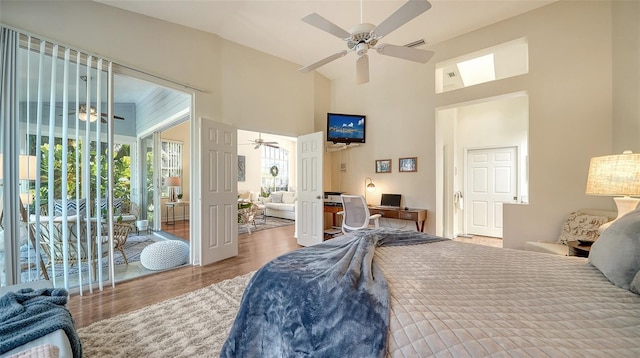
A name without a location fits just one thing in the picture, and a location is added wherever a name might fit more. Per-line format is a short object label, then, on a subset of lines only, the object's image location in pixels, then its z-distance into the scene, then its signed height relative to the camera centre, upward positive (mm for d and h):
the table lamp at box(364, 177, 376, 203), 4895 -160
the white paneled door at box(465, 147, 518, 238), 4895 -192
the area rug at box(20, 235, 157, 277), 2702 -1175
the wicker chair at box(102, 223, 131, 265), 3228 -732
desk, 4005 -608
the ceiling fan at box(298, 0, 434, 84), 1859 +1232
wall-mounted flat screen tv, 4910 +1009
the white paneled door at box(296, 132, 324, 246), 4426 -246
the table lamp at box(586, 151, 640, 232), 1912 -9
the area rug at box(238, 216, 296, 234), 5922 -1229
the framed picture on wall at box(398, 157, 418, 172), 4363 +246
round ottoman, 3215 -1017
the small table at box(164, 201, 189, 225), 6402 -737
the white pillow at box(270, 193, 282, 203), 8148 -645
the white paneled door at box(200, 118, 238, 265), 3395 -187
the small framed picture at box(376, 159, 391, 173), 4707 +237
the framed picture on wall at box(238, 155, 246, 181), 8539 +443
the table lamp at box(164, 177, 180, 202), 6426 -80
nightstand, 2088 -619
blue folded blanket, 1064 -671
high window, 3707 +1991
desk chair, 3613 -531
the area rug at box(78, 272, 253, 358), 1665 -1156
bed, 748 -484
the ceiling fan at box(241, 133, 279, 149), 7359 +1088
